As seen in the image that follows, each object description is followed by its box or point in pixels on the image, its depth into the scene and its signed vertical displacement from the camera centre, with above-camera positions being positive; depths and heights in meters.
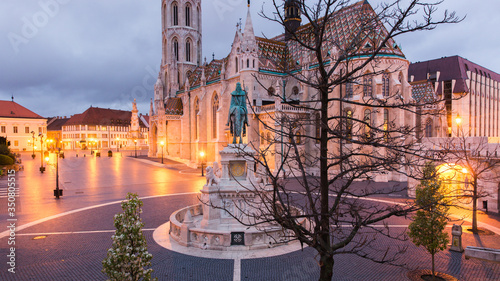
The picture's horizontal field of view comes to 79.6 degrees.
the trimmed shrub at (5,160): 33.72 -2.66
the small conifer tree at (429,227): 9.16 -2.93
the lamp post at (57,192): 21.11 -3.95
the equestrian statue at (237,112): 14.37 +1.07
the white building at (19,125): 73.38 +2.92
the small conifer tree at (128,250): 5.79 -2.27
